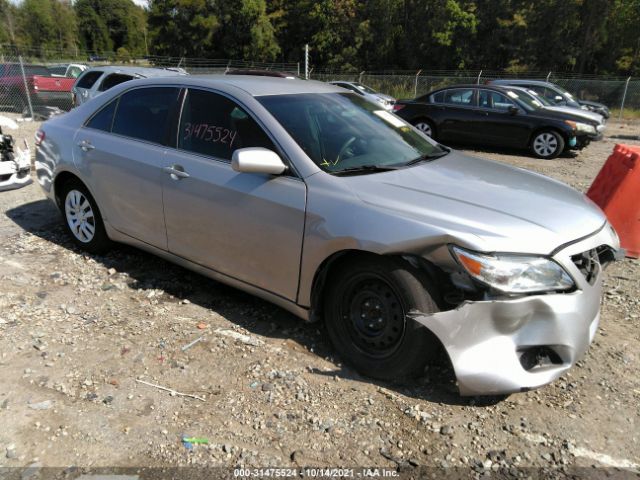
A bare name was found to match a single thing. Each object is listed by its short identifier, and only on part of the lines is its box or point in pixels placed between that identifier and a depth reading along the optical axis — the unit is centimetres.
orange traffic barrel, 496
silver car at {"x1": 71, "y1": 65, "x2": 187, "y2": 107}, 1056
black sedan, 1157
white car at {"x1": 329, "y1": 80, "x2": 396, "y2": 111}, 1800
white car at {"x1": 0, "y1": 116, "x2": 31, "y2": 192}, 650
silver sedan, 255
